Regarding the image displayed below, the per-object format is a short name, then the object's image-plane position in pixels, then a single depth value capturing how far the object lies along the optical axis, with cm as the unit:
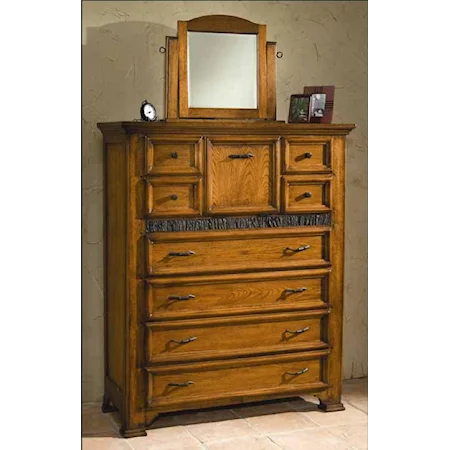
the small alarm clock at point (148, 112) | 346
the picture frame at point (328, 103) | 369
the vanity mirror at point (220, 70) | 355
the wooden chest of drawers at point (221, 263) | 331
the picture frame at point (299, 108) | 366
